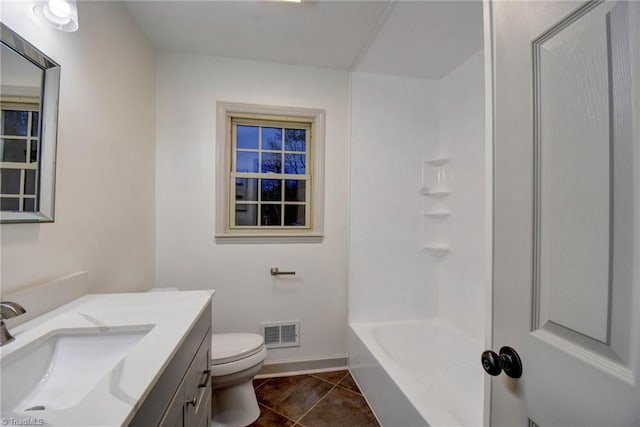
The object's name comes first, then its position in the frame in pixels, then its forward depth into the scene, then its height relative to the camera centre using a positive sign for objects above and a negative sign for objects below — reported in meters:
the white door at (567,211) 0.44 +0.02
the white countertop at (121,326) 0.51 -0.36
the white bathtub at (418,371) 1.37 -0.99
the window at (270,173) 2.15 +0.36
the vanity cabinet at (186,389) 0.66 -0.52
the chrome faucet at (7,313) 0.74 -0.27
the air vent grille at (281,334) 2.15 -0.93
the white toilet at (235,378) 1.58 -0.95
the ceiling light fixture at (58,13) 0.94 +0.70
